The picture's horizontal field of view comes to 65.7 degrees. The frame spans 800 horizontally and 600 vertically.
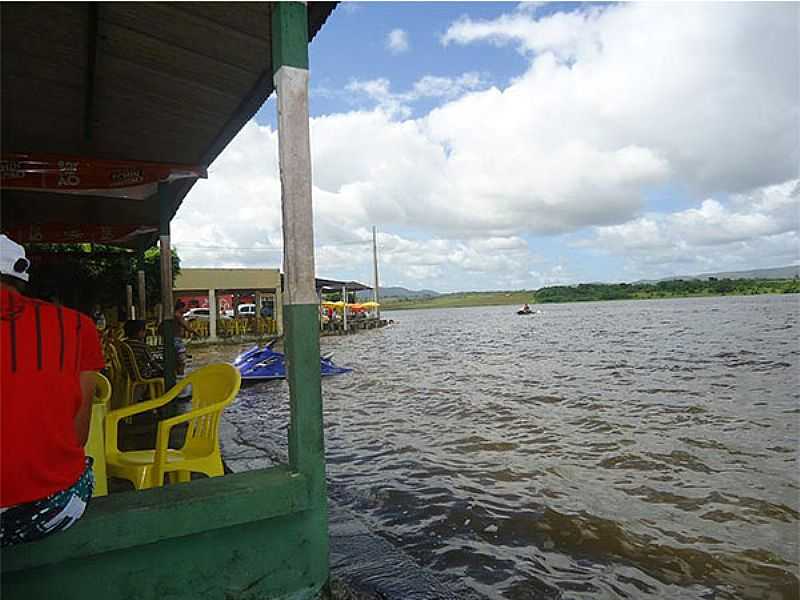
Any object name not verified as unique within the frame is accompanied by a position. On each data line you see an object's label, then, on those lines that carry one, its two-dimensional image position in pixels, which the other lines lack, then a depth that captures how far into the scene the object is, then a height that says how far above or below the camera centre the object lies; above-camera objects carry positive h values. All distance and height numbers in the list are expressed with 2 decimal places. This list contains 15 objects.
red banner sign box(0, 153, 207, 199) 5.13 +1.23
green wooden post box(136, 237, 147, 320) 10.36 +0.48
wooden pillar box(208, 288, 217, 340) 25.77 -0.20
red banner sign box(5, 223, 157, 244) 7.71 +1.08
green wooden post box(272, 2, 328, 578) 2.51 +0.22
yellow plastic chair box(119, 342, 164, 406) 6.32 -0.69
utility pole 41.44 +2.38
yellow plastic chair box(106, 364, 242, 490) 3.04 -0.69
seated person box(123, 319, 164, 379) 7.05 -0.47
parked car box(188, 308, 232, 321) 28.77 -0.19
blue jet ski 13.45 -1.26
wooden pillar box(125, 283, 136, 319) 11.89 +0.22
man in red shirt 1.63 -0.24
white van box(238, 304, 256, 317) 34.62 -0.11
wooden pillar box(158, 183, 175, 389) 6.51 +0.25
